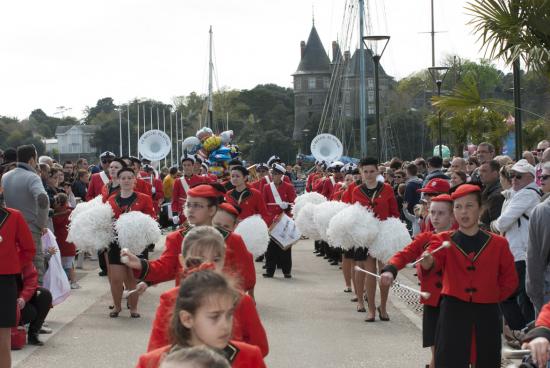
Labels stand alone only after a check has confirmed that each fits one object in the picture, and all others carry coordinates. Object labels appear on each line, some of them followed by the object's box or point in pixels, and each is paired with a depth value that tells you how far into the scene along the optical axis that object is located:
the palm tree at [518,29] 11.07
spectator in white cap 8.88
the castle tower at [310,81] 154.50
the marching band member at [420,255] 7.02
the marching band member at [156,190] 18.88
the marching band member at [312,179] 23.23
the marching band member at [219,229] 6.47
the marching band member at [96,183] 15.26
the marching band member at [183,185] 16.77
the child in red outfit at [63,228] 13.71
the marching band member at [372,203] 11.40
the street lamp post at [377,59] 22.06
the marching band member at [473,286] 6.75
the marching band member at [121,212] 11.70
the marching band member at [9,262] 7.35
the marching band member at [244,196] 13.23
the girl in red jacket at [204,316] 3.81
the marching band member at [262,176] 17.23
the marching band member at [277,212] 16.19
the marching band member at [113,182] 12.21
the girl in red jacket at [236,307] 4.81
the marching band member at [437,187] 8.90
